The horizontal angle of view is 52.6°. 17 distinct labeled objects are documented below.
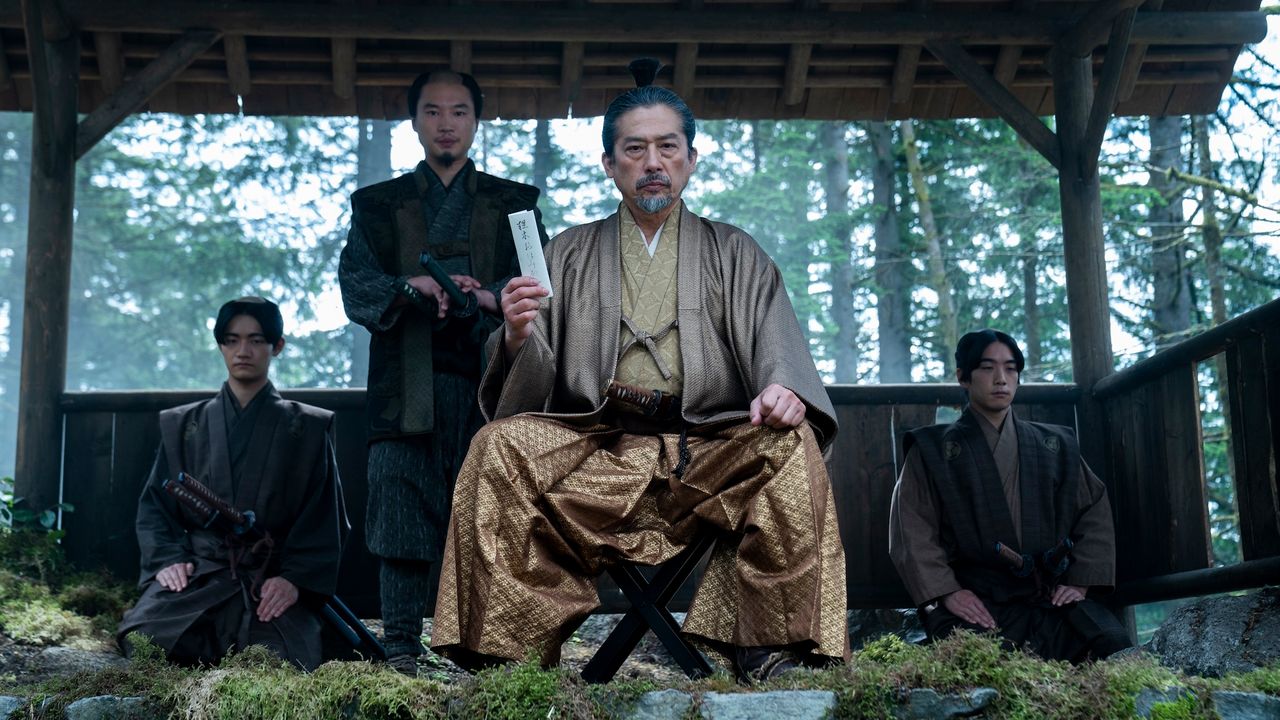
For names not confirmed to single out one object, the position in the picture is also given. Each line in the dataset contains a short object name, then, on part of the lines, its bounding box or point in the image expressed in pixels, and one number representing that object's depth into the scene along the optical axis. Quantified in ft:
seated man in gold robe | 11.55
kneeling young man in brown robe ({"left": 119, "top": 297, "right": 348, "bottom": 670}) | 16.19
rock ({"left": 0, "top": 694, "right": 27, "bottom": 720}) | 11.43
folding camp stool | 11.98
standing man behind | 15.51
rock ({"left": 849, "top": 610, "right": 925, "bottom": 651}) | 24.72
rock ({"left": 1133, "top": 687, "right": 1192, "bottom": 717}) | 10.50
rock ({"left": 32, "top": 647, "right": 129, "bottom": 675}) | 15.70
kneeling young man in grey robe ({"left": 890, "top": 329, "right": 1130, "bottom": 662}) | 16.53
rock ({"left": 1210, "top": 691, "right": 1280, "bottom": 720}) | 10.21
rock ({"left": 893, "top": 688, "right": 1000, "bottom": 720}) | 10.50
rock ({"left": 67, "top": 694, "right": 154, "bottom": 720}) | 11.18
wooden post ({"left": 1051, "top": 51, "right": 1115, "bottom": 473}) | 19.92
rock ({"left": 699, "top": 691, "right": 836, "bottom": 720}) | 10.32
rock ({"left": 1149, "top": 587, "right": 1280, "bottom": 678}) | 14.70
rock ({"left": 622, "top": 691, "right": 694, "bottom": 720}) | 10.45
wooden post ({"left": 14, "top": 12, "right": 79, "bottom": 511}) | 19.38
